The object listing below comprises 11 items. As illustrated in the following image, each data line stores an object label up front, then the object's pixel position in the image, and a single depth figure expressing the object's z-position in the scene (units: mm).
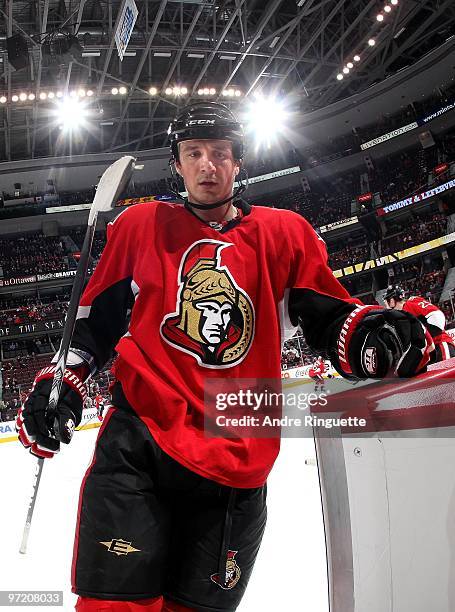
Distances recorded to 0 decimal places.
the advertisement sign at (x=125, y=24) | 10750
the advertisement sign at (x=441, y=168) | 19281
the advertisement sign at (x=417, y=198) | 18536
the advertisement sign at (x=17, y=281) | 20203
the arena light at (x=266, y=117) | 19109
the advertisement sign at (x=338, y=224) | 20672
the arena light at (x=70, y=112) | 16750
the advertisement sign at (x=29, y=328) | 19031
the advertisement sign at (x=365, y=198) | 20781
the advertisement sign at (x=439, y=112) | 19312
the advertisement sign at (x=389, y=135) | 20438
